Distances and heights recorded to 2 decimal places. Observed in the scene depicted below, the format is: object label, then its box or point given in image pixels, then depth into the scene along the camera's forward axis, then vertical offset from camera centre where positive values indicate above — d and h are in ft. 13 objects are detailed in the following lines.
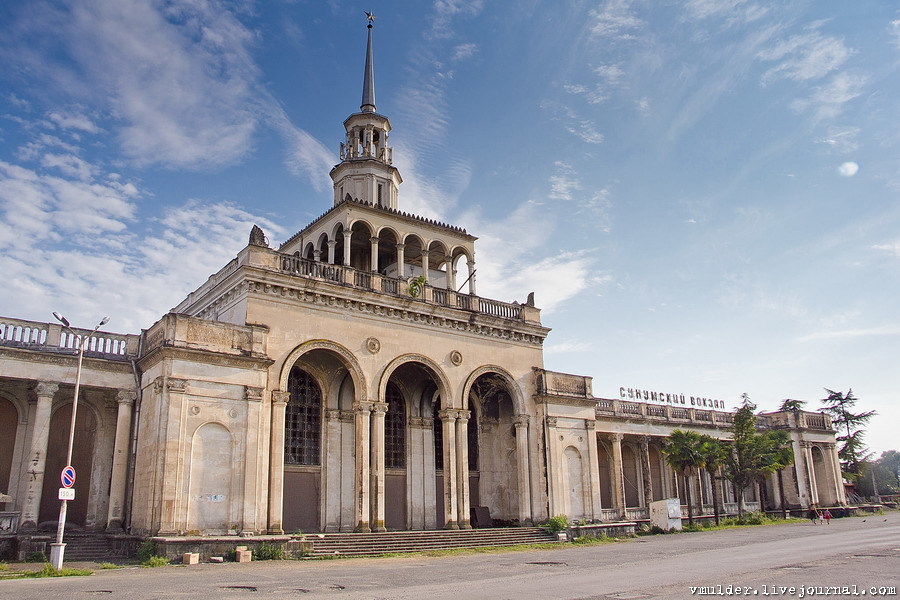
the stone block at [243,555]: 68.54 -5.66
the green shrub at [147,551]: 66.49 -4.90
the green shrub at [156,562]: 64.23 -5.67
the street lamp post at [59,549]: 58.29 -3.99
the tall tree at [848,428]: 203.92 +15.07
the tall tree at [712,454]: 127.13 +5.21
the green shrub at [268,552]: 70.38 -5.54
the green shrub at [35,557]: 66.23 -5.18
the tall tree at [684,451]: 126.11 +5.89
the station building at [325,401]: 74.33 +11.04
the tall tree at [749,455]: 136.15 +5.27
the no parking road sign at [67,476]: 59.21 +1.78
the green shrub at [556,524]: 98.12 -4.83
